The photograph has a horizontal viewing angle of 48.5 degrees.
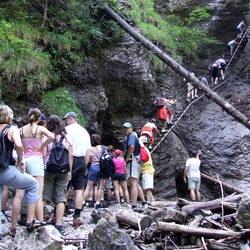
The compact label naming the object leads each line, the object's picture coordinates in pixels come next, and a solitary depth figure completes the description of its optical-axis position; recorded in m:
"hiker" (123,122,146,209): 6.82
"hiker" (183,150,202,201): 9.42
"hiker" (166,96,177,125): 12.73
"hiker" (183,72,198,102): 14.32
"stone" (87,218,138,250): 3.29
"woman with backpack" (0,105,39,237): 3.63
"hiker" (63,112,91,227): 5.12
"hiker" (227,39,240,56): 16.61
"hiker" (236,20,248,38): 16.79
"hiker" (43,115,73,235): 4.57
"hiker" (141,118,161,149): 9.82
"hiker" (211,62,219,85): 15.59
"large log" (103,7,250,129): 11.72
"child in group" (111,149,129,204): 7.94
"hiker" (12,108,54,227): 4.41
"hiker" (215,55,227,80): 15.51
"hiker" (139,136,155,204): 7.49
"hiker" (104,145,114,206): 9.03
